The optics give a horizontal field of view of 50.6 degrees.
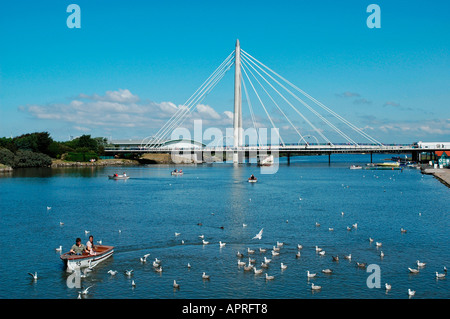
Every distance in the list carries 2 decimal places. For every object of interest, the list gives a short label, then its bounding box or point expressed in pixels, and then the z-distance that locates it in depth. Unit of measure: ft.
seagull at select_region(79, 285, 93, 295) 62.20
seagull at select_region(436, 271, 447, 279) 68.39
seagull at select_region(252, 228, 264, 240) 93.27
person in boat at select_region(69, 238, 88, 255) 74.95
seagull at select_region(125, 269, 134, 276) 70.13
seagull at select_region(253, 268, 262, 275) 70.24
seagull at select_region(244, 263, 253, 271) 72.18
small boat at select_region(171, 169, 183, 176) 305.22
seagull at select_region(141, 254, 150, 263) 77.00
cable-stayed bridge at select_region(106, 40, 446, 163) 366.43
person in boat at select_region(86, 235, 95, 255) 75.15
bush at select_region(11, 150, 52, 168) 385.48
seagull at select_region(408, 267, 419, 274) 70.74
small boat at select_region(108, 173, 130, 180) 267.18
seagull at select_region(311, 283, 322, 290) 63.88
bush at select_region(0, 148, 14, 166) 363.97
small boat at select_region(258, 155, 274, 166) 413.45
